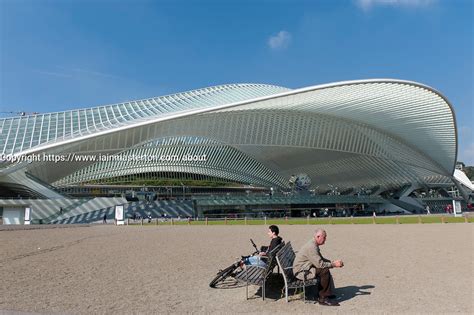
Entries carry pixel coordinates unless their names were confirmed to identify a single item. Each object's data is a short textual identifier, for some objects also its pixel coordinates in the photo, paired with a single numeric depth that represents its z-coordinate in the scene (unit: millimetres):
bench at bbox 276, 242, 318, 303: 6398
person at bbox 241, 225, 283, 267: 7188
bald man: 6270
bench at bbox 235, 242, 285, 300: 6551
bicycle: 7117
